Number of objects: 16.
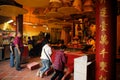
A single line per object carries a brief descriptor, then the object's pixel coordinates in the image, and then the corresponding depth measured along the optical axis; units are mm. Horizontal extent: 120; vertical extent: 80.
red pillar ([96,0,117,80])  2118
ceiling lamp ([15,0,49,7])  2514
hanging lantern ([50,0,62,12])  3064
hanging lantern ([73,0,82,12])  3206
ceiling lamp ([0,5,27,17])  3118
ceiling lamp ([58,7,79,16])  3280
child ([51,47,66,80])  2576
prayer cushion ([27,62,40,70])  3870
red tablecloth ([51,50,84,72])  3601
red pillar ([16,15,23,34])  4499
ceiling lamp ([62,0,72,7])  3331
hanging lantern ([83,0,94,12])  3221
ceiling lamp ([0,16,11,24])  5287
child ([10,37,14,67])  4039
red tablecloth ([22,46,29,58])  4740
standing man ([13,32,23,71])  3665
